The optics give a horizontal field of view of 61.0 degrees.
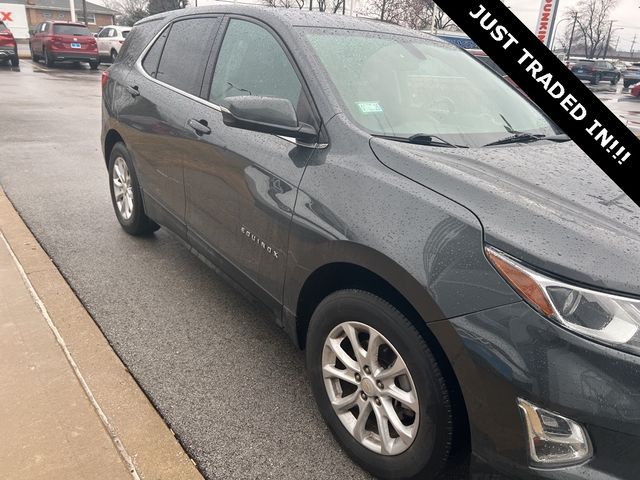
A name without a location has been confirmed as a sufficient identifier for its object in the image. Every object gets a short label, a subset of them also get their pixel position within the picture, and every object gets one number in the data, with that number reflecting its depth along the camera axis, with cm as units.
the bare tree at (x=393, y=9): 4056
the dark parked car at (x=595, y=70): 3606
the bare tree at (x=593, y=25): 8064
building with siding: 5731
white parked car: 2381
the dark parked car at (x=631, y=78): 3234
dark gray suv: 156
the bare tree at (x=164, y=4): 4166
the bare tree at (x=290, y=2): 4618
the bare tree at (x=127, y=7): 4524
